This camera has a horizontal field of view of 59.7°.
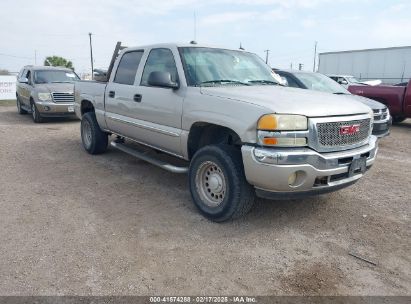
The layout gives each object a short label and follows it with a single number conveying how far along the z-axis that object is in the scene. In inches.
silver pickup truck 130.4
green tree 2033.7
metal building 1112.8
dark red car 417.7
